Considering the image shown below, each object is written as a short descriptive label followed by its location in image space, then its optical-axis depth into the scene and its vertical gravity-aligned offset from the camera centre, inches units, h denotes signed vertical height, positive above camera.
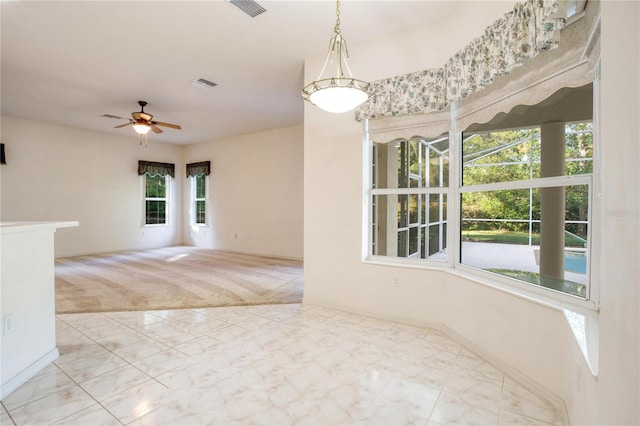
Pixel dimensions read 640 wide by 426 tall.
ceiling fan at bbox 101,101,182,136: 187.2 +51.7
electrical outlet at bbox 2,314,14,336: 76.4 -28.5
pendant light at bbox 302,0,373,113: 72.7 +26.6
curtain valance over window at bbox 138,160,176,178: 310.3 +41.6
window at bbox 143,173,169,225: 323.6 +11.5
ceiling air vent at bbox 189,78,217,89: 169.8 +69.6
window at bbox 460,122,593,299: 74.1 +1.5
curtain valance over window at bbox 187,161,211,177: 327.9 +42.9
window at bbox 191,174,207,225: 339.9 +12.4
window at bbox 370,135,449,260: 121.8 +4.6
